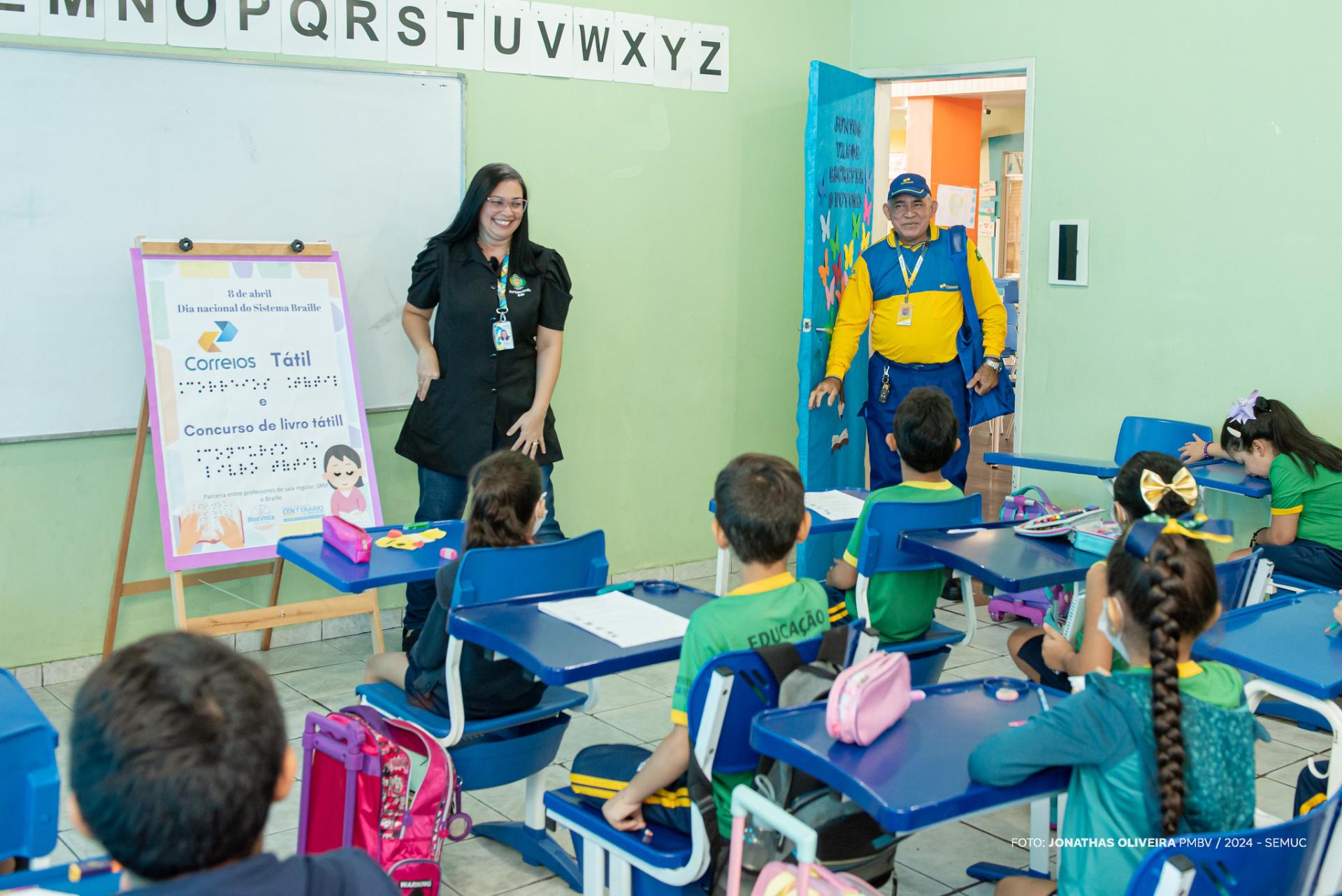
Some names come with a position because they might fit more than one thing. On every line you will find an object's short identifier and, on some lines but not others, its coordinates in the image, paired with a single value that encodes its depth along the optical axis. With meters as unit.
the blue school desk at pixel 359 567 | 2.86
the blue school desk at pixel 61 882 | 1.49
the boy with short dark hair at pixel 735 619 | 2.11
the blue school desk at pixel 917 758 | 1.68
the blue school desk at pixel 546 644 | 2.18
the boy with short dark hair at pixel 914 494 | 3.10
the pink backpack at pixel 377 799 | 2.35
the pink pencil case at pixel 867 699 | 1.83
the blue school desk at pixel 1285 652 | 2.28
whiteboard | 3.88
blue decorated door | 5.32
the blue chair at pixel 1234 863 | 1.54
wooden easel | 3.92
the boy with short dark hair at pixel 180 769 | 1.08
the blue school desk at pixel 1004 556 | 2.84
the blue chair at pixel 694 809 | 1.98
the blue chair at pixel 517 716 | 2.61
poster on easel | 3.88
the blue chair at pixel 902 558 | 3.02
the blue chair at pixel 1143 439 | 4.62
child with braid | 1.74
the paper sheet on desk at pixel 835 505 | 3.58
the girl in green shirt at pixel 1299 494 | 4.03
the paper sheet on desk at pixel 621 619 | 2.37
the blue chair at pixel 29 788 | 1.62
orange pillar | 10.81
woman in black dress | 4.25
